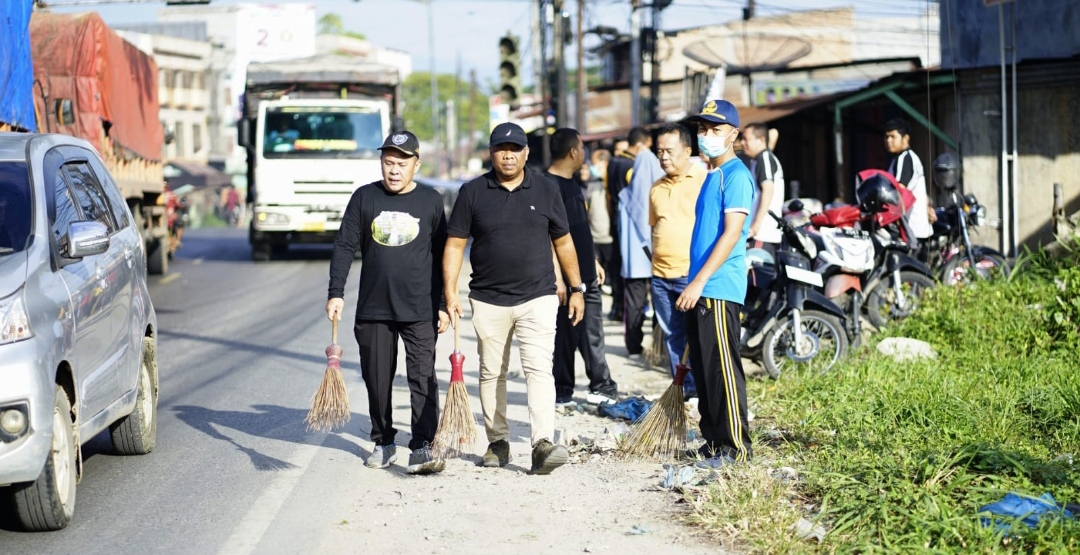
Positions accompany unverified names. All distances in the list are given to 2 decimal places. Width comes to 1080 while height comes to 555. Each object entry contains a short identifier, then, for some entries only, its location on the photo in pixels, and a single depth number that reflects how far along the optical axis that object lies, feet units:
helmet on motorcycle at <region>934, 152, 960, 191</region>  41.41
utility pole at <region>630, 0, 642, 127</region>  96.43
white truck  72.38
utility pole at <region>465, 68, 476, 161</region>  252.56
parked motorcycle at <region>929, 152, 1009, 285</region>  38.78
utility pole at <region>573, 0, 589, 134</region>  100.93
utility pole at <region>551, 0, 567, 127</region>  85.30
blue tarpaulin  39.47
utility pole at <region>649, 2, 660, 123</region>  94.32
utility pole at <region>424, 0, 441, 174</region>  251.80
